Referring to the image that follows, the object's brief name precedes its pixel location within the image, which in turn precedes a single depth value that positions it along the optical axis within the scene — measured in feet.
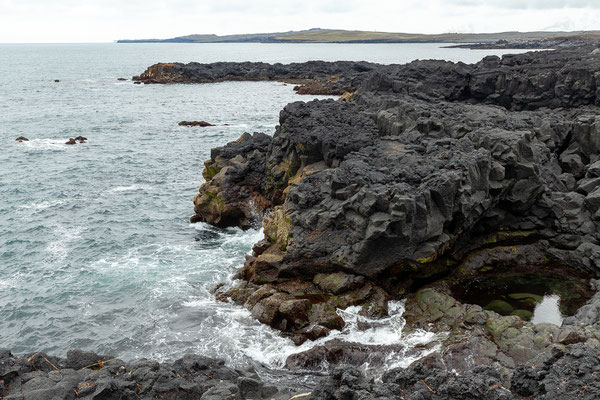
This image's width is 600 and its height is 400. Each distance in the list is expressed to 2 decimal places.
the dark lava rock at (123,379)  51.13
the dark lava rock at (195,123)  251.19
